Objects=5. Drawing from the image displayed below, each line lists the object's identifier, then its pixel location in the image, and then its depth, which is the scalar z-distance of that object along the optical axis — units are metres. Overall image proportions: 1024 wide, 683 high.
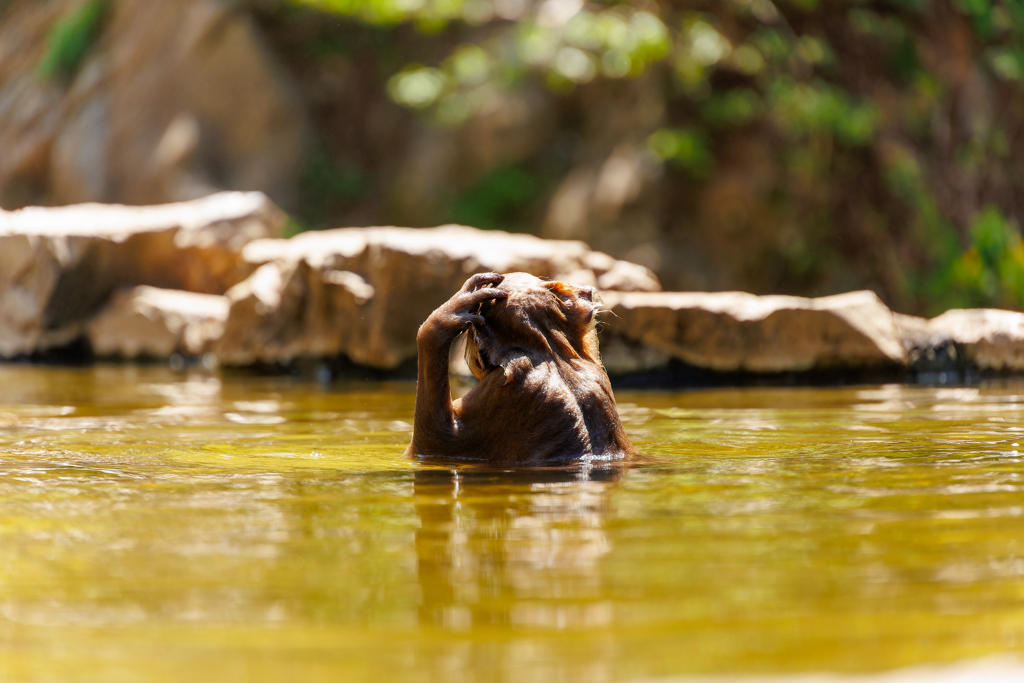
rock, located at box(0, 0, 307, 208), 31.69
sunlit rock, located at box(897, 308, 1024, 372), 15.75
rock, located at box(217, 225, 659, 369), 17.08
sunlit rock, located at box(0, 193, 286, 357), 21.81
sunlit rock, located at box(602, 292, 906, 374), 15.23
